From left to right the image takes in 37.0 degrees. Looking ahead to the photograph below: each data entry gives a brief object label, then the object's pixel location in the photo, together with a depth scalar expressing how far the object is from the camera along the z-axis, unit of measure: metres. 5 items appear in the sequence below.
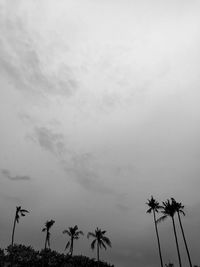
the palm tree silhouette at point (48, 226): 76.99
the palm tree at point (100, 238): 74.56
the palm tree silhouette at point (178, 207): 63.10
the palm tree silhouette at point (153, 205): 72.51
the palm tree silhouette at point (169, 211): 63.25
